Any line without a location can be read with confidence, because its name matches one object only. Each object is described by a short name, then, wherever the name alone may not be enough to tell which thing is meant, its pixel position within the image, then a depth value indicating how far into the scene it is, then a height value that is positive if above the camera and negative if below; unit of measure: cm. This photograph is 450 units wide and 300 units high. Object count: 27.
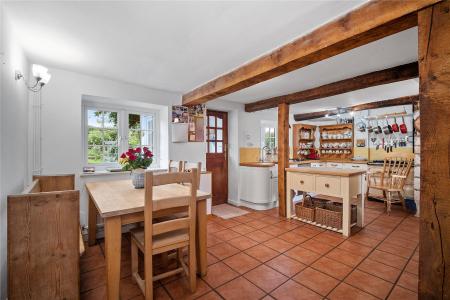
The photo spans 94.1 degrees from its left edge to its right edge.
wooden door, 448 -7
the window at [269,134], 543 +41
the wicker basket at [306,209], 334 -98
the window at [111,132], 317 +29
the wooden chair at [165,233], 150 -68
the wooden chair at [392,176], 396 -54
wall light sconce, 195 +72
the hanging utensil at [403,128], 478 +49
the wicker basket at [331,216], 301 -98
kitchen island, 286 -53
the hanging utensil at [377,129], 517 +51
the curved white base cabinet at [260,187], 417 -77
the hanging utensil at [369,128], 535 +55
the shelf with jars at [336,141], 594 +26
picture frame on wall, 372 +58
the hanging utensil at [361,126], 551 +62
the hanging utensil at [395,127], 491 +53
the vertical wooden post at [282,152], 371 -4
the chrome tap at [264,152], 521 -6
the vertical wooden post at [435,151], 114 -1
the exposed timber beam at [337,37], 131 +85
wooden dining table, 147 -44
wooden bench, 130 -62
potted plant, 222 -15
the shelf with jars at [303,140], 618 +30
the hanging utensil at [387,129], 500 +48
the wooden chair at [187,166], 295 -24
